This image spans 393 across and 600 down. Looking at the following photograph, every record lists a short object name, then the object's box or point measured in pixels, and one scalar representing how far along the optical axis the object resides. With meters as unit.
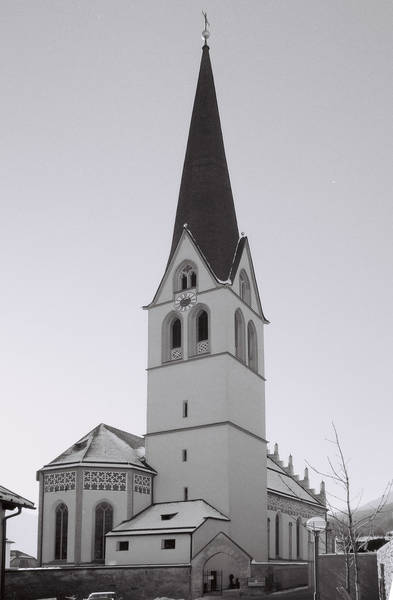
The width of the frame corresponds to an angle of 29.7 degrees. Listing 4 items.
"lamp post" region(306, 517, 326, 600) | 16.83
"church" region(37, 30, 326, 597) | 35.62
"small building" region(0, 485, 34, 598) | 20.55
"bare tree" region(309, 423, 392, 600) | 16.98
